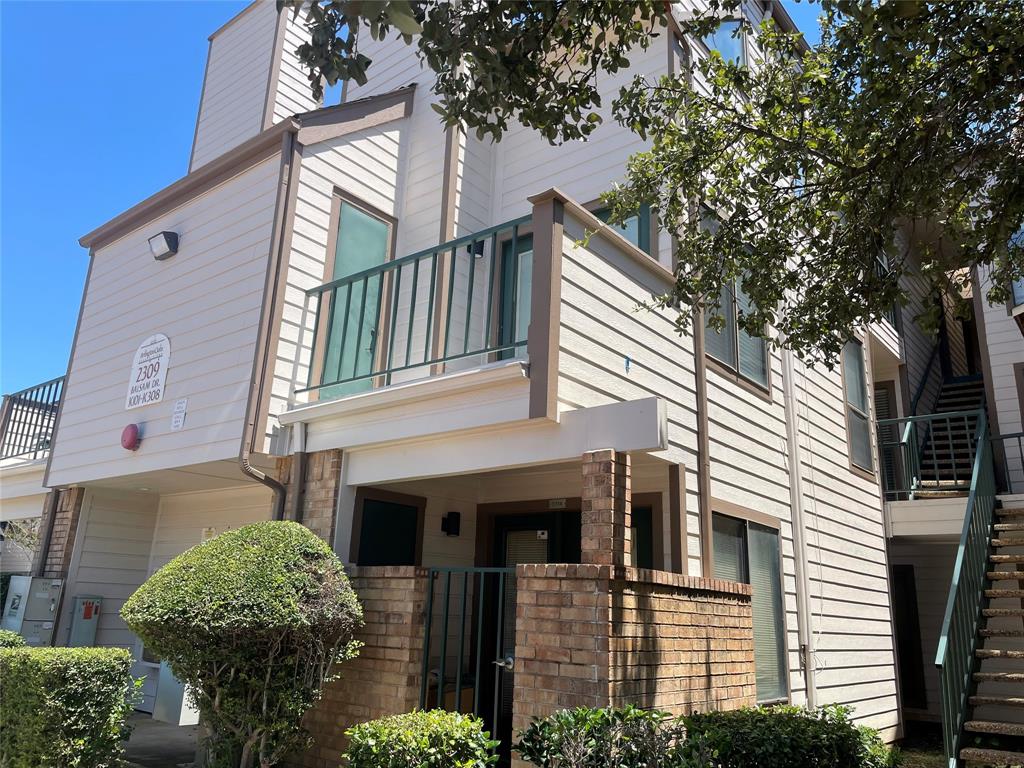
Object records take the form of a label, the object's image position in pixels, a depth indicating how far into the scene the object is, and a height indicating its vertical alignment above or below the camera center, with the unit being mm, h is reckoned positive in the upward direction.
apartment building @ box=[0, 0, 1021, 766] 5703 +1614
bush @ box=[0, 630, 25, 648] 8086 -468
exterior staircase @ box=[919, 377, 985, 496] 12086 +3366
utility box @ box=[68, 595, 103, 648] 9375 -284
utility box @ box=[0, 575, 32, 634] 9594 -117
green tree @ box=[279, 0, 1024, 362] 4715 +3516
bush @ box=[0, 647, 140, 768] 6176 -879
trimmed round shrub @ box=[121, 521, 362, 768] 5523 -189
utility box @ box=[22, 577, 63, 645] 9289 -181
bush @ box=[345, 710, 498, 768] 4500 -749
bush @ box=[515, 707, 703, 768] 4152 -641
